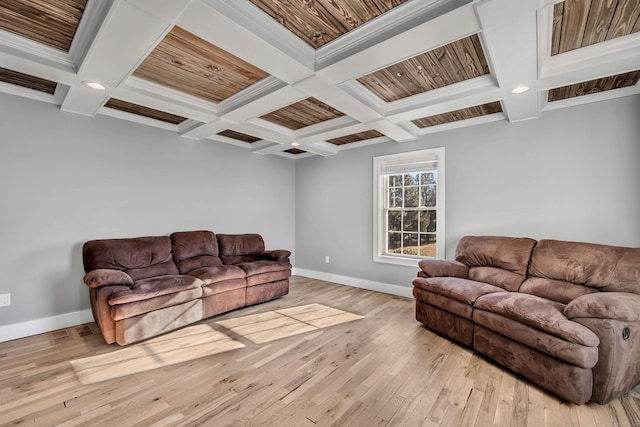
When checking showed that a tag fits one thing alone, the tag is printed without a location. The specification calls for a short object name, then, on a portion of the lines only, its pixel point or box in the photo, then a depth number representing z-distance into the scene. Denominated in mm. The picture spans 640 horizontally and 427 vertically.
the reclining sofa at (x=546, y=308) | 1875
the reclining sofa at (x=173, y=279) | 2719
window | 4109
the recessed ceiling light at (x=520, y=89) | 2549
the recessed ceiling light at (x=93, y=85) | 2496
